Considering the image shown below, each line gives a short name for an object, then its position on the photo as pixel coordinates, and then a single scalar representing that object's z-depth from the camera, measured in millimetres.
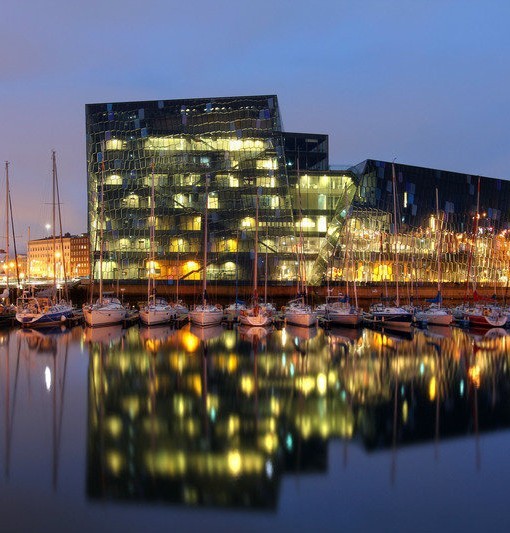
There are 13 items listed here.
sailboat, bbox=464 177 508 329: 50375
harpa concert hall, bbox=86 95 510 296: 82562
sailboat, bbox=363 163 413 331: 48156
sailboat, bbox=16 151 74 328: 48094
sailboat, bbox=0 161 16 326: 51250
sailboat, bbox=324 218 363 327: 50031
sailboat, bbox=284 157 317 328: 49031
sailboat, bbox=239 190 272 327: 49156
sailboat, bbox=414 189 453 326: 51531
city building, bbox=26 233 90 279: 180088
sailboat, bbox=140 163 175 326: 50094
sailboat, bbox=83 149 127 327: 49131
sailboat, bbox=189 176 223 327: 49656
